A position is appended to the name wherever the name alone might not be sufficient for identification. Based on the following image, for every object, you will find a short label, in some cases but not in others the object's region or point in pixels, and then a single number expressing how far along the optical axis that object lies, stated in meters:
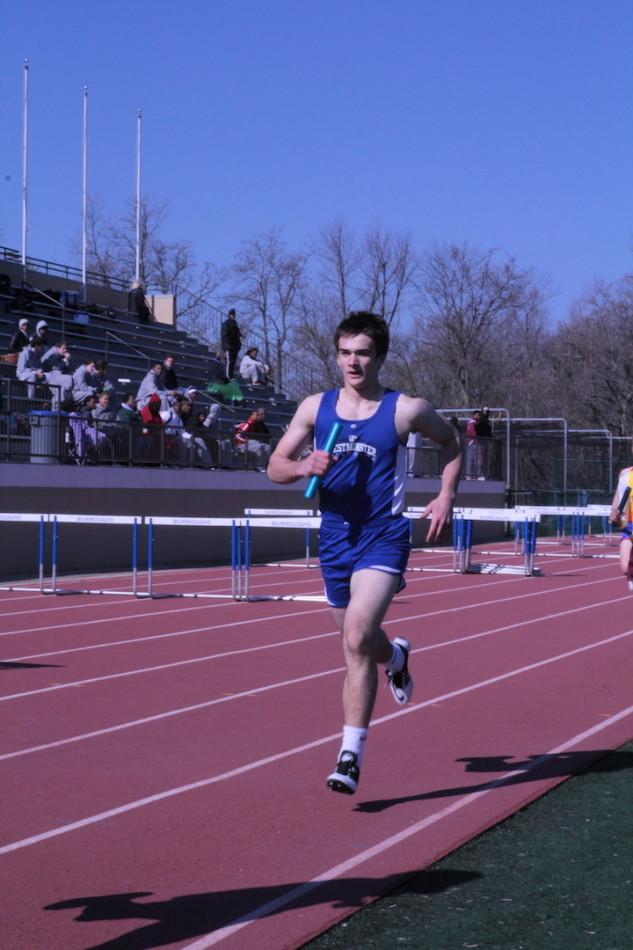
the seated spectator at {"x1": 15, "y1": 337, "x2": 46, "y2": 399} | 22.61
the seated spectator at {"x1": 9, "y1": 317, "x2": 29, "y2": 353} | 25.14
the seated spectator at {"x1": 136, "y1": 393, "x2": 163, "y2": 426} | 24.34
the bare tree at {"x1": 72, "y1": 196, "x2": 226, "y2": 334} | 55.06
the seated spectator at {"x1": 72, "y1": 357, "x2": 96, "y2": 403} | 23.25
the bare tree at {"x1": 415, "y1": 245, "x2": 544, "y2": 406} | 58.38
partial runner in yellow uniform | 11.54
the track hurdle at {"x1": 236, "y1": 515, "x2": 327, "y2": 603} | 16.93
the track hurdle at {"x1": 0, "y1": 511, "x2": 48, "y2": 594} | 17.80
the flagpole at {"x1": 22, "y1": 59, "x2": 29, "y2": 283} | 37.75
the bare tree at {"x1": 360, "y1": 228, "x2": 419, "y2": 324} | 56.73
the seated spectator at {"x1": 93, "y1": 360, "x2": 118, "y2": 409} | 23.86
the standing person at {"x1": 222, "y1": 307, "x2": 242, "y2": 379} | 33.28
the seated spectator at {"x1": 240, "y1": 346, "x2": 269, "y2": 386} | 34.66
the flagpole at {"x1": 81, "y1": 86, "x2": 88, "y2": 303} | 36.41
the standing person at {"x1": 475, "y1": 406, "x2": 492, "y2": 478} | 35.38
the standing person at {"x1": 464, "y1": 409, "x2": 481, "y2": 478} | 34.66
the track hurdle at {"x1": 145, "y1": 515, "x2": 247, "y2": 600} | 17.41
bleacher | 29.55
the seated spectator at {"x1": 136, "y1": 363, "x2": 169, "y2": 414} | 25.92
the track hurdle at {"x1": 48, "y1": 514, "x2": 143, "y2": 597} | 17.42
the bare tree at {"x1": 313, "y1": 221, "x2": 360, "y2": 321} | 56.53
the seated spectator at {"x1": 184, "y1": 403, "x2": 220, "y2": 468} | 25.32
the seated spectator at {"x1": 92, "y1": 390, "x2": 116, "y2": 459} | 22.77
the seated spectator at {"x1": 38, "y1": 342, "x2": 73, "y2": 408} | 22.16
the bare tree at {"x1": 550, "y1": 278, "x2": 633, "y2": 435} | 58.47
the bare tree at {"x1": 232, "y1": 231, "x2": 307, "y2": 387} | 55.94
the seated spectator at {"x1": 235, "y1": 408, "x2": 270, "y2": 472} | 27.09
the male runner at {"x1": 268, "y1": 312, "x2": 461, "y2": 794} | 5.92
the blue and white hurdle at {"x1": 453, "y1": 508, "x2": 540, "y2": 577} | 21.19
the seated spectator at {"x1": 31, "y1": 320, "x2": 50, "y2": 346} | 24.36
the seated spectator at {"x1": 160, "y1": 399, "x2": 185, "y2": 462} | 24.47
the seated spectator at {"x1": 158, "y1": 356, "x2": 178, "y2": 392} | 27.08
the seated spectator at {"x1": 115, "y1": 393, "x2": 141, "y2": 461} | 23.16
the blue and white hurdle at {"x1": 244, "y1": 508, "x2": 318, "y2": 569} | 20.47
